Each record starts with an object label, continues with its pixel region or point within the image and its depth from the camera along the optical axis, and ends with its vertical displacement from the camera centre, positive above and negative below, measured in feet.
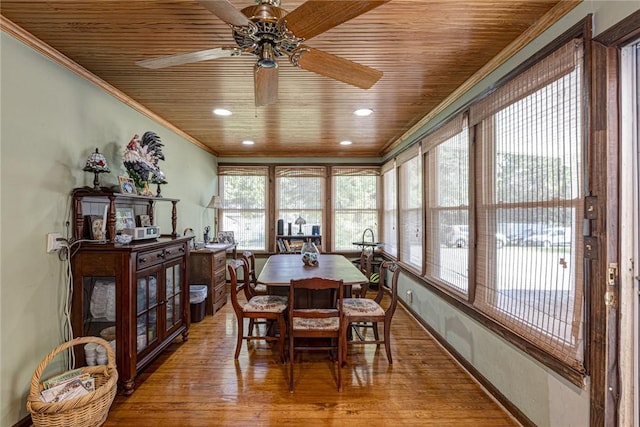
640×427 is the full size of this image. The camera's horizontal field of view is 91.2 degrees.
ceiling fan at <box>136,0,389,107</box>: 4.09 +2.68
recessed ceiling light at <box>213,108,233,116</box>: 10.94 +3.70
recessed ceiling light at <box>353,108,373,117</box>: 10.93 +3.69
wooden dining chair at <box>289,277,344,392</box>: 7.61 -2.77
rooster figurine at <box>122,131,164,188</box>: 8.76 +1.69
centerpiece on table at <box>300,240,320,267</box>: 11.07 -1.42
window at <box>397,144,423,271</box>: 12.69 +0.37
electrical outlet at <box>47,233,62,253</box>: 6.83 -0.59
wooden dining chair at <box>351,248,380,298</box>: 11.21 -2.17
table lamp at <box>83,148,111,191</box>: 7.60 +1.23
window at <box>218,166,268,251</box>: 18.72 +0.63
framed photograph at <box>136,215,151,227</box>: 10.00 -0.17
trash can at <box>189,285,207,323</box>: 12.41 -3.42
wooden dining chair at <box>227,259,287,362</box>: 8.87 -2.71
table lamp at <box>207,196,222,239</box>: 16.47 +0.66
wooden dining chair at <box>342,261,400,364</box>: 8.60 -2.73
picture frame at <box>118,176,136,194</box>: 8.39 +0.85
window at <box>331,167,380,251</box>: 19.11 +0.44
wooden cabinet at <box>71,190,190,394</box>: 7.33 -1.92
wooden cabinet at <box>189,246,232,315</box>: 13.41 -2.38
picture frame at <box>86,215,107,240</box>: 7.76 -0.31
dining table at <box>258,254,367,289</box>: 8.66 -1.78
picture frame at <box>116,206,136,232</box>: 8.75 -0.07
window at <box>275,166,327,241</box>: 18.84 +1.23
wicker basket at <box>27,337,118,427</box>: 5.68 -3.54
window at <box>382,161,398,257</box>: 16.25 +0.27
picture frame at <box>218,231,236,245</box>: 16.91 -1.17
